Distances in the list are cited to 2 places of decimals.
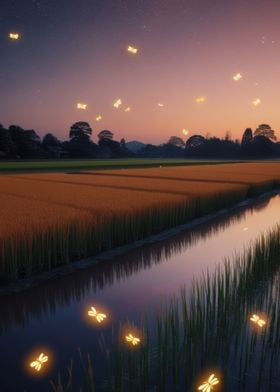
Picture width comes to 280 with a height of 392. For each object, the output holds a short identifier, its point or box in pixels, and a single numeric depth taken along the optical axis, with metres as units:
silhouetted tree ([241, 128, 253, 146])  81.70
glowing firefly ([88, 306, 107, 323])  4.63
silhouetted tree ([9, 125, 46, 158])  54.09
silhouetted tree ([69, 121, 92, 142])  71.50
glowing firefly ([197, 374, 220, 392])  2.45
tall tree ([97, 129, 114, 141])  83.25
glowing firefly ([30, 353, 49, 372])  3.49
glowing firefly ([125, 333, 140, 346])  2.99
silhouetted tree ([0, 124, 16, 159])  50.91
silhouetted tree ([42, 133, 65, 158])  60.58
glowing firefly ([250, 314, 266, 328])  3.72
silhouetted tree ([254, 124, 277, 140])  87.94
